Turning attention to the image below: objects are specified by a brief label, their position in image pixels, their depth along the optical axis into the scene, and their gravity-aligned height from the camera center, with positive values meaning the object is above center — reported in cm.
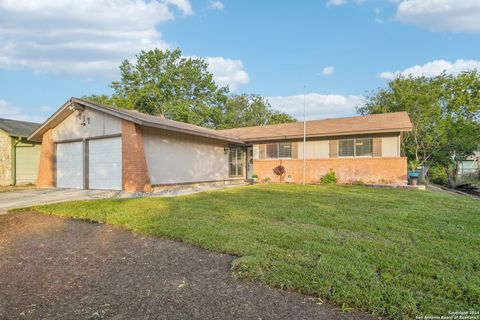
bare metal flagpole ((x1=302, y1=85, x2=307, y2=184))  1443 +146
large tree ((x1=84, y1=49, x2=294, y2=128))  3312 +904
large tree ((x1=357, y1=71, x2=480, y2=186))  2022 +377
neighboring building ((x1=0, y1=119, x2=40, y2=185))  1582 +48
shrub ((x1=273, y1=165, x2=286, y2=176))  1567 -37
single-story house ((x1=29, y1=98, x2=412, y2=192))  1145 +64
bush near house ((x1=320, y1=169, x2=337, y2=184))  1427 -75
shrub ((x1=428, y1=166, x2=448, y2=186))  2252 -100
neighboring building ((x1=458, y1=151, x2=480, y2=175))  2227 -29
